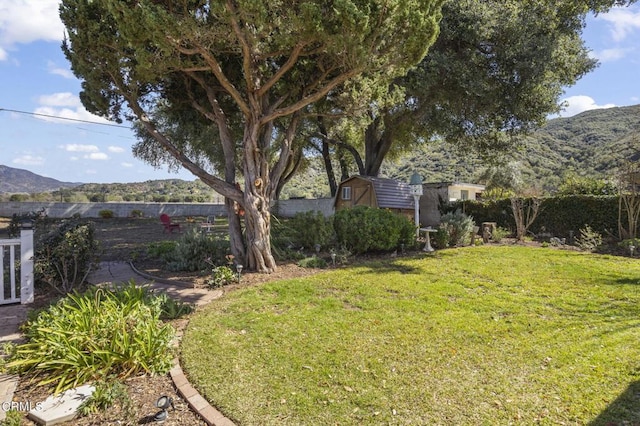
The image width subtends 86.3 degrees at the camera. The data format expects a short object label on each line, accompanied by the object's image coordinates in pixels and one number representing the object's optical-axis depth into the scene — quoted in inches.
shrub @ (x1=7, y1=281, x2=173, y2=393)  115.4
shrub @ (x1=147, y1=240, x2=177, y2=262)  319.4
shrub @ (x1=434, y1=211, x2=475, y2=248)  386.0
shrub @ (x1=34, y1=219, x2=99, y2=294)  205.9
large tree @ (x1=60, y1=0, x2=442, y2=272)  198.5
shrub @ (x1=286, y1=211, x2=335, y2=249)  341.1
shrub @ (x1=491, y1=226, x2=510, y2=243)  420.5
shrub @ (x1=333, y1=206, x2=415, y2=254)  330.6
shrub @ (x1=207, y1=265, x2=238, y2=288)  235.0
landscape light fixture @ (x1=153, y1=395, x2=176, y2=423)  94.7
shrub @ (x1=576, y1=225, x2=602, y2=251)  362.0
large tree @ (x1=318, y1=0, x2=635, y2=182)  394.9
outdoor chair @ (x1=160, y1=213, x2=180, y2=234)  559.2
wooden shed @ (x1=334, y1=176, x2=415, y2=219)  568.7
